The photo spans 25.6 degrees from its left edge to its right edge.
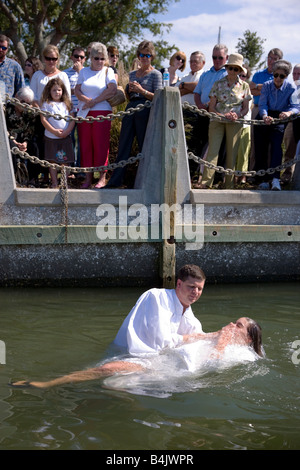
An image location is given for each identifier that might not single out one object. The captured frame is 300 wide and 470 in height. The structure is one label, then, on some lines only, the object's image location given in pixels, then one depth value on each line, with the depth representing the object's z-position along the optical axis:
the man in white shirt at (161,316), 6.15
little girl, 9.62
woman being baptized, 5.91
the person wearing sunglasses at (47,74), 10.15
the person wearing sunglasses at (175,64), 11.14
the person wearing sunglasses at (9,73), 9.96
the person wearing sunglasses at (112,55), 11.49
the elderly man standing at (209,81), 10.38
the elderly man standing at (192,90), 10.70
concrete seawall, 8.88
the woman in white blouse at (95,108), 9.73
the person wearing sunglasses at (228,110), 9.84
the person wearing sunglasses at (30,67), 11.19
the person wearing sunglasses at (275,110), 9.90
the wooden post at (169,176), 9.02
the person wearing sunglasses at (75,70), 11.27
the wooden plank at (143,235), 8.74
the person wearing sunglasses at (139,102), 9.69
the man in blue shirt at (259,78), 11.07
